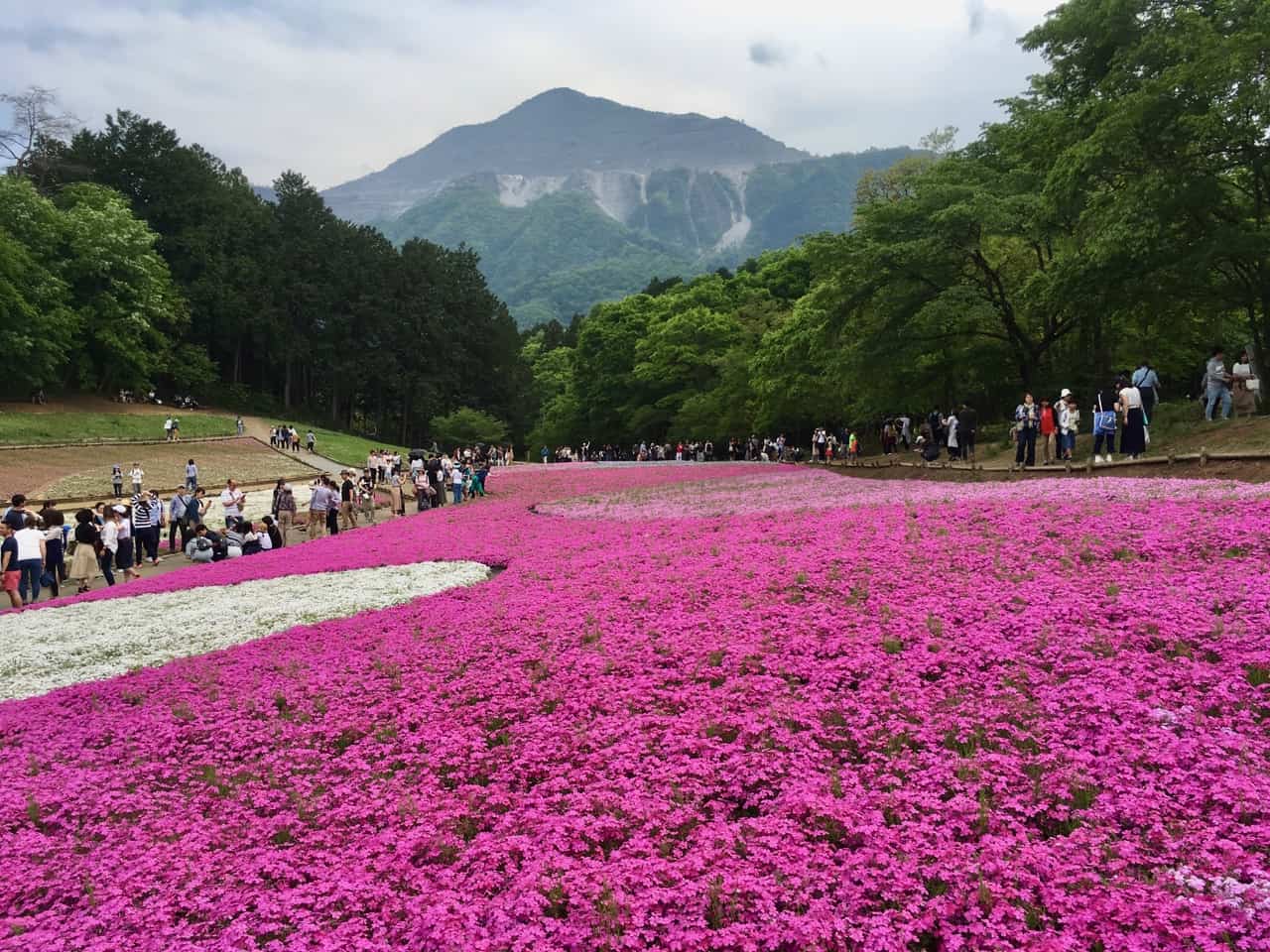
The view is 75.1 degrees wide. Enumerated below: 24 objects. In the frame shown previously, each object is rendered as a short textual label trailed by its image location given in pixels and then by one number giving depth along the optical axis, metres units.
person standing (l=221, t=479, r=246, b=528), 25.89
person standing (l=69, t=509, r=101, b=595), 19.70
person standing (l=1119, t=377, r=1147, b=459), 19.94
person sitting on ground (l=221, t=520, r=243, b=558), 24.19
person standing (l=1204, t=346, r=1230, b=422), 22.31
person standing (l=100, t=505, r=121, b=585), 21.38
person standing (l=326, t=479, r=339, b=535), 28.58
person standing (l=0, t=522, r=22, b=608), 18.11
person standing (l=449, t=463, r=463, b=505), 33.69
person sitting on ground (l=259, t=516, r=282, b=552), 24.88
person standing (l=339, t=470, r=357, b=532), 30.72
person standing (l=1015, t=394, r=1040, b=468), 23.42
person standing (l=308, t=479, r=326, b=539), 27.72
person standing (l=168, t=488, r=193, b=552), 25.70
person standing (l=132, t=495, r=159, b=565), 22.81
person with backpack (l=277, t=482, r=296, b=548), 26.89
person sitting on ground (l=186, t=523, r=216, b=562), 23.83
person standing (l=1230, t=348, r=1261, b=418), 22.53
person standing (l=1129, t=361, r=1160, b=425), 21.09
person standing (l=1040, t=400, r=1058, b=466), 23.86
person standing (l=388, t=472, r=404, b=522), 35.03
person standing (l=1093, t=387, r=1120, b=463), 20.88
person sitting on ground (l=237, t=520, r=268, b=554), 24.59
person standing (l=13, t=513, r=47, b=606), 18.39
